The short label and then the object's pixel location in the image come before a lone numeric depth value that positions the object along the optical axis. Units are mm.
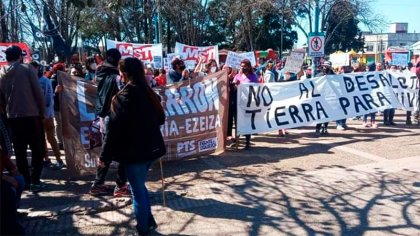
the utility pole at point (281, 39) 48006
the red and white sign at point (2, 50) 14562
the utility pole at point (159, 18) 26344
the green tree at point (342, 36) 47272
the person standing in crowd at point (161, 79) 11496
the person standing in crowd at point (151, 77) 10527
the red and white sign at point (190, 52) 14195
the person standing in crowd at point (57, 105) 8531
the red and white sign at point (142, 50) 12078
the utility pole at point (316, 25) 15027
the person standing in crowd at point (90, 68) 8989
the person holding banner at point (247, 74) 9367
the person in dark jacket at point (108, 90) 5590
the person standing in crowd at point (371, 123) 11608
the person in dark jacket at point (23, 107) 5883
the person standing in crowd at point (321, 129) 10709
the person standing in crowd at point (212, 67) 11875
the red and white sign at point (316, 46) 14258
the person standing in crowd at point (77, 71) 8471
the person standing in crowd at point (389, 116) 11969
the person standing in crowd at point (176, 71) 9398
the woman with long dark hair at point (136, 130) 4383
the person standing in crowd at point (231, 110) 9430
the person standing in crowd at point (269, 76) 13500
